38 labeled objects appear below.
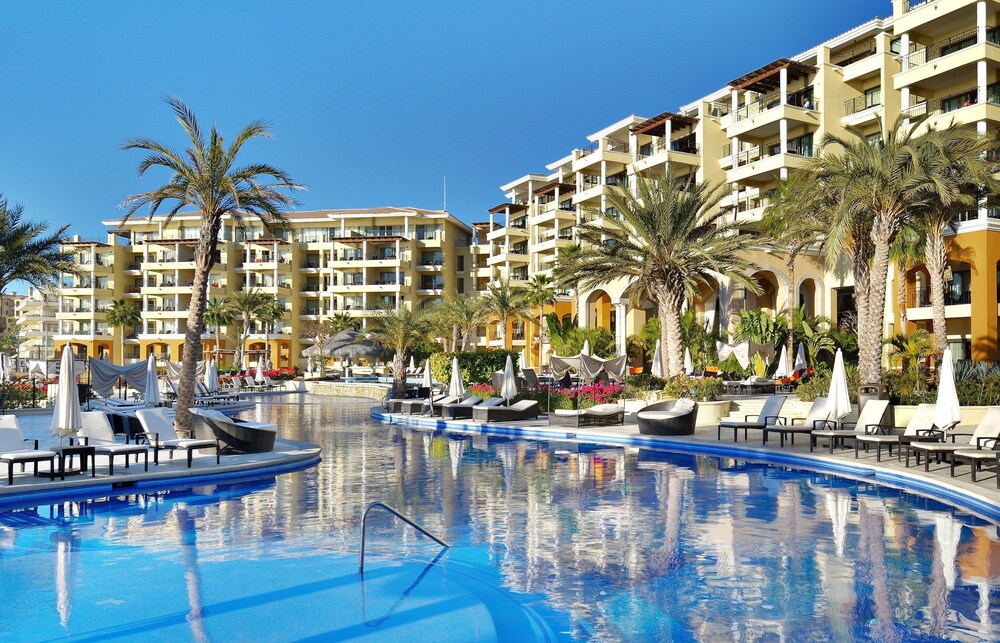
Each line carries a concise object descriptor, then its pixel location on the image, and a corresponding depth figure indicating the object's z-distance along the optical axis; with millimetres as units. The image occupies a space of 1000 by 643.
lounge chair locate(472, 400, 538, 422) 23062
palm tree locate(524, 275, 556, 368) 49206
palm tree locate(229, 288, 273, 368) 66062
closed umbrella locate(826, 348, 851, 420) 16344
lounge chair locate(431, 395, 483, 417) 24562
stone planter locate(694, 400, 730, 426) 21656
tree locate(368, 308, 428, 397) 31903
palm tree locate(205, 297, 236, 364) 67562
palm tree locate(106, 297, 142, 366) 74438
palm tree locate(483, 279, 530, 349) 50250
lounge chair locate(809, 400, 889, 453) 14984
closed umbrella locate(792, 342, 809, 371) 30484
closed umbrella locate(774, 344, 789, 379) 29955
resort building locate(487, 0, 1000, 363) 29875
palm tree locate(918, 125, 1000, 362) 18828
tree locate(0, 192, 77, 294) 28719
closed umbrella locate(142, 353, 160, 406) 22391
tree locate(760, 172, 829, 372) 25073
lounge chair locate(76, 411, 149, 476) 13000
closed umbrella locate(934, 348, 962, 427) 13562
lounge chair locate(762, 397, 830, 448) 15945
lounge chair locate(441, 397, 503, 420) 24328
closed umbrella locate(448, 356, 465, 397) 25938
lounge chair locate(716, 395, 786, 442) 17312
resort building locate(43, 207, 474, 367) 76000
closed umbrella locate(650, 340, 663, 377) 26609
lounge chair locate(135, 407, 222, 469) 13297
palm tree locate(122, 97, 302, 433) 16922
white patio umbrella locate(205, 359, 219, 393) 32938
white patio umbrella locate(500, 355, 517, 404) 24078
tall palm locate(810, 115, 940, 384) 18500
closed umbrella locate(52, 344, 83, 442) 11750
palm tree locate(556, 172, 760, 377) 24094
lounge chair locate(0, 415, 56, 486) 11180
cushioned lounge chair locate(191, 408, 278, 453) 14750
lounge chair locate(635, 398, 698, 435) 18516
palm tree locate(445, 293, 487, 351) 52312
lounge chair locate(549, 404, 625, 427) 21036
